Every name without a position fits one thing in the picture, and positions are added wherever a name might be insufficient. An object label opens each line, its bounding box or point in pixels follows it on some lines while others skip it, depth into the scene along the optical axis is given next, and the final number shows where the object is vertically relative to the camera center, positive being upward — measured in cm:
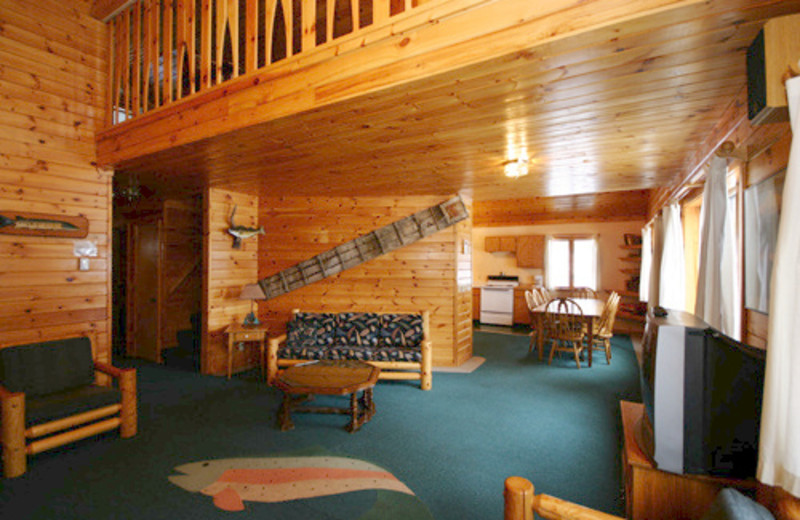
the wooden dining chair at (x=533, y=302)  585 -70
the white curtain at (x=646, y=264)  571 -8
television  136 -53
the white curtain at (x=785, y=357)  102 -27
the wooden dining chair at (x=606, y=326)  516 -94
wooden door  560 -47
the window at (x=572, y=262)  806 -8
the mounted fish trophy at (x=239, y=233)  491 +28
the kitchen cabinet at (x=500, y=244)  845 +29
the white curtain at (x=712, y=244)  212 +9
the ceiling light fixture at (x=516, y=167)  345 +82
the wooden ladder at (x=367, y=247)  508 +11
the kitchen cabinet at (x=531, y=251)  821 +14
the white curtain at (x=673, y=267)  367 -8
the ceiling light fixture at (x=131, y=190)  459 +75
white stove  809 -97
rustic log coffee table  311 -109
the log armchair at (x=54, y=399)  246 -109
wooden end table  463 -99
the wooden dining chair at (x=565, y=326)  500 -92
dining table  504 -75
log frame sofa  429 -106
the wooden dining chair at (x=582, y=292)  770 -71
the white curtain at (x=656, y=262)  418 -3
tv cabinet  145 -91
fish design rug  226 -145
